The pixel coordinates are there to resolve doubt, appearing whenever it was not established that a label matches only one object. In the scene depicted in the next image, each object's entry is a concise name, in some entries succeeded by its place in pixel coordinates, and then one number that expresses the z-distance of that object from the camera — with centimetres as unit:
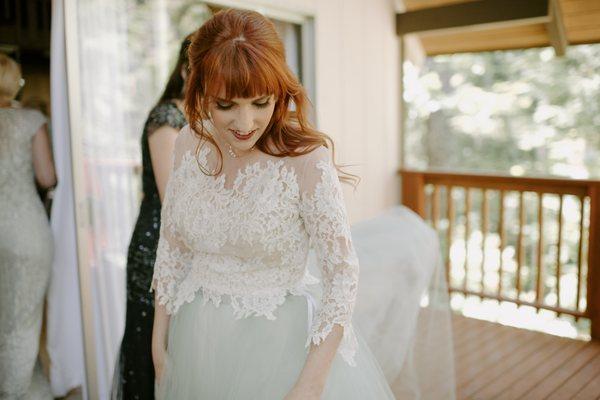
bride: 115
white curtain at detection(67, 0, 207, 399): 317
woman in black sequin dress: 199
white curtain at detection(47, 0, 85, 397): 231
